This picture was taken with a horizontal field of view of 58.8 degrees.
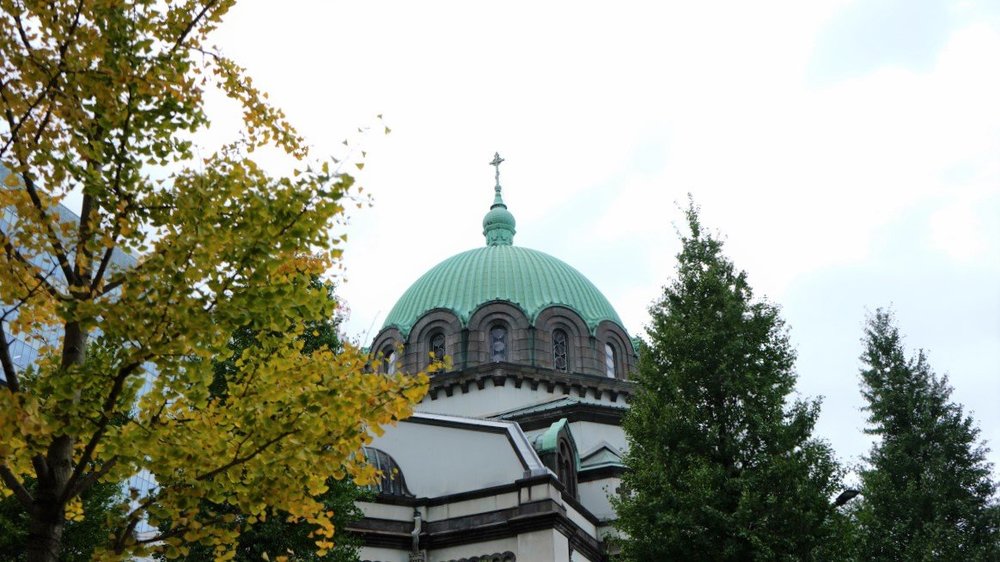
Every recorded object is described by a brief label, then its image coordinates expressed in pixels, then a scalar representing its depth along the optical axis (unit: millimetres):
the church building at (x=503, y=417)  22328
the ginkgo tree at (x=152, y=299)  7168
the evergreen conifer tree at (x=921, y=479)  20859
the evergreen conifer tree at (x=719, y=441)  14250
